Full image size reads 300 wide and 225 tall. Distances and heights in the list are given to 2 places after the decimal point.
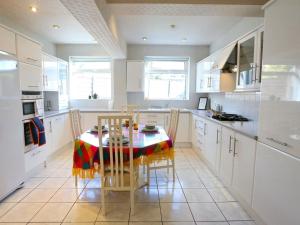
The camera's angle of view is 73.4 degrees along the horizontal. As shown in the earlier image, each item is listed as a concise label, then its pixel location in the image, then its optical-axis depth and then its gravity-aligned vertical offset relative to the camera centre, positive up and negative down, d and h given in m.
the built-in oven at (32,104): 2.70 -0.15
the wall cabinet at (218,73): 3.17 +0.42
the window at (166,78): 5.38 +0.45
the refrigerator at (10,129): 2.22 -0.42
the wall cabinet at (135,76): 4.98 +0.46
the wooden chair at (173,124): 2.96 -0.43
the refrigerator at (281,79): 1.43 +0.13
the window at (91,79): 5.38 +0.40
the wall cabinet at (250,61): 2.39 +0.46
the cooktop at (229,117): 3.10 -0.34
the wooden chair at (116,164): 1.93 -0.72
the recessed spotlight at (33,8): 2.85 +1.22
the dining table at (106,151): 2.07 -0.61
